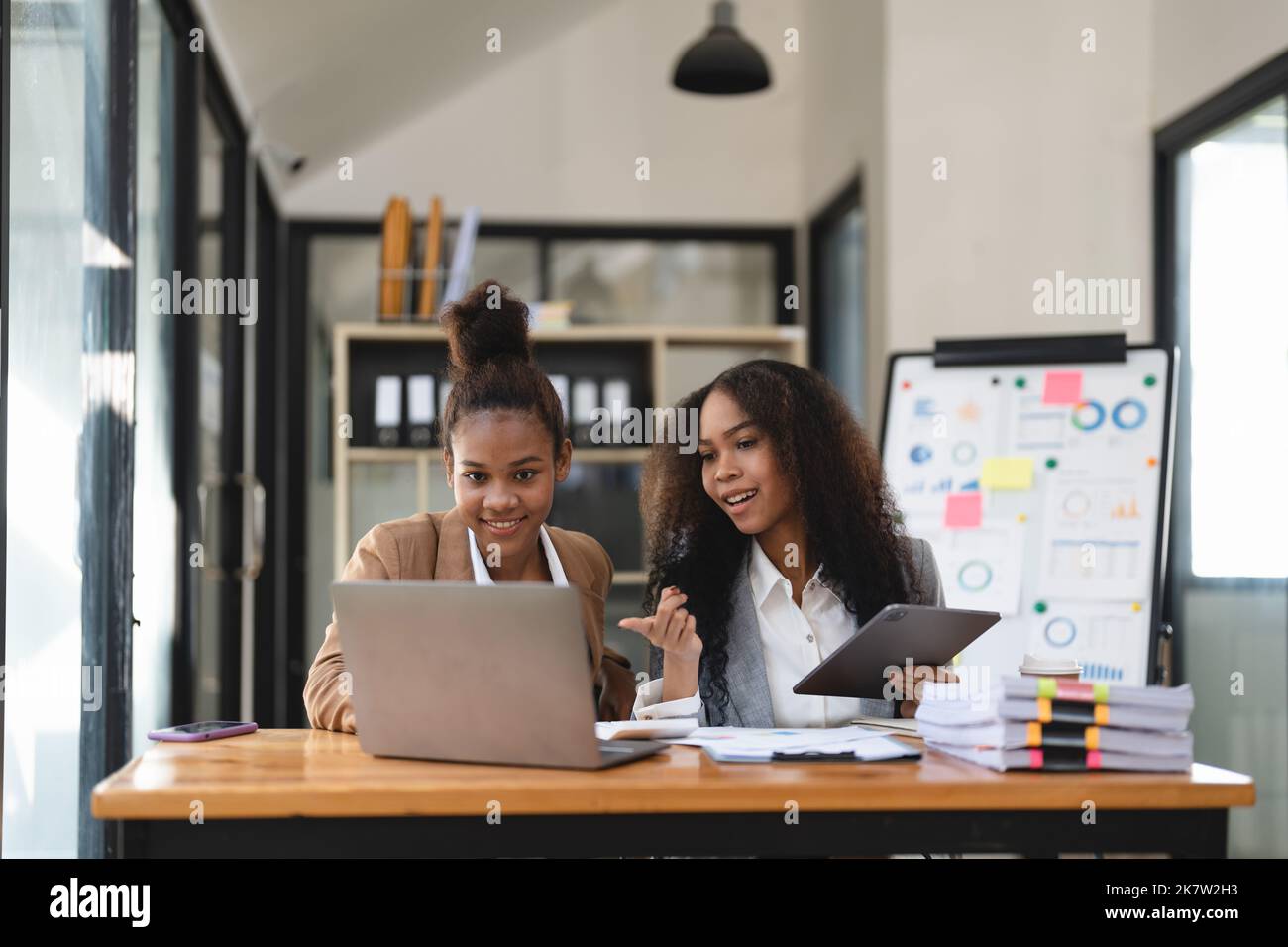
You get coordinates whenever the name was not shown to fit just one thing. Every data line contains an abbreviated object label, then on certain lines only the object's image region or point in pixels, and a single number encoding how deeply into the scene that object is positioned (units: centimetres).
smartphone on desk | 176
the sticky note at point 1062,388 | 326
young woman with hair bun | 202
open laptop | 142
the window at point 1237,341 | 341
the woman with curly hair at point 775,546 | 218
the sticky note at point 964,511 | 330
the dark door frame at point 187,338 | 336
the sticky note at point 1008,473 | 327
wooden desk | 137
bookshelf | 450
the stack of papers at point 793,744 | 156
